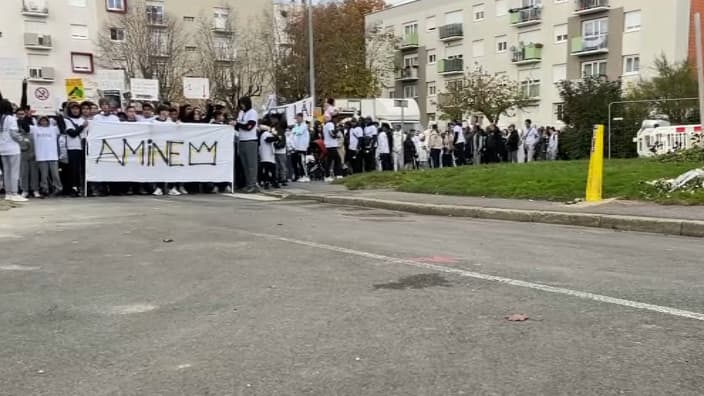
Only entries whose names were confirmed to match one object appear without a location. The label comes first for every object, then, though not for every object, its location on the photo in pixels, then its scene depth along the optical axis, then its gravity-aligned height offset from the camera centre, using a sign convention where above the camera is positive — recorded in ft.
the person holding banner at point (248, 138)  51.24 +0.56
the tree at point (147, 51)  156.76 +22.02
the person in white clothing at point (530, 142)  89.30 +0.01
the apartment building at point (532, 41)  152.35 +25.11
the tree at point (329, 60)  168.35 +21.53
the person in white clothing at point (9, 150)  44.11 -0.07
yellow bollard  38.01 -1.77
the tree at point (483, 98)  160.56 +10.38
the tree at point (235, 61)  163.94 +20.58
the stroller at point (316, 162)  66.90 -1.62
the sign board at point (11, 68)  77.25 +8.99
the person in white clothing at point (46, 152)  45.98 -0.23
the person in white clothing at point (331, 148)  63.93 -0.30
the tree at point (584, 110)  82.79 +3.76
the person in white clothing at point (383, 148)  70.79 -0.41
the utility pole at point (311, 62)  109.02 +13.07
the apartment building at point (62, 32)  180.24 +30.14
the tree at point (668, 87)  77.82 +7.62
